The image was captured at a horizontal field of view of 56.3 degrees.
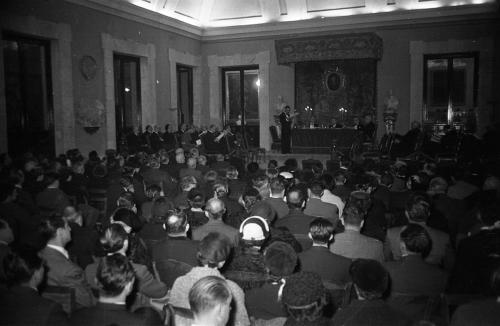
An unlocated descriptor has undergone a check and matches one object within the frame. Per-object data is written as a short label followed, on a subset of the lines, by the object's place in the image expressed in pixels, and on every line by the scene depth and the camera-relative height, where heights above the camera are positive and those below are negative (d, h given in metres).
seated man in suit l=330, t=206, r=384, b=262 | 3.74 -0.98
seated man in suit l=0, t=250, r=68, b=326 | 2.39 -0.92
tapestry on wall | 15.49 +1.07
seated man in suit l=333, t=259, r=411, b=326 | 2.17 -0.88
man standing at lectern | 14.10 -0.14
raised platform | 13.38 -1.02
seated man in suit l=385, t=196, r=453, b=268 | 3.93 -1.00
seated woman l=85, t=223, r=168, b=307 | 3.13 -1.02
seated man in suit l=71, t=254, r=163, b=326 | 2.26 -0.90
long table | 13.84 -0.51
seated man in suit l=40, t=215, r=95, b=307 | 3.24 -0.98
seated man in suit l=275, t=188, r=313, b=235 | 4.46 -0.92
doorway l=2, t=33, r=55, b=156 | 9.96 +0.70
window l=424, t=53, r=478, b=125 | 14.48 +1.04
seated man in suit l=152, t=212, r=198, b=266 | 3.54 -0.92
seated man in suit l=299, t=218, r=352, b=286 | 3.23 -0.96
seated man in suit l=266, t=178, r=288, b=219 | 5.27 -0.87
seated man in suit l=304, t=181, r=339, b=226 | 5.04 -0.94
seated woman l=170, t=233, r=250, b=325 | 2.62 -0.90
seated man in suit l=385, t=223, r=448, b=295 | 3.01 -0.97
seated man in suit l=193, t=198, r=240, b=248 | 4.21 -0.93
